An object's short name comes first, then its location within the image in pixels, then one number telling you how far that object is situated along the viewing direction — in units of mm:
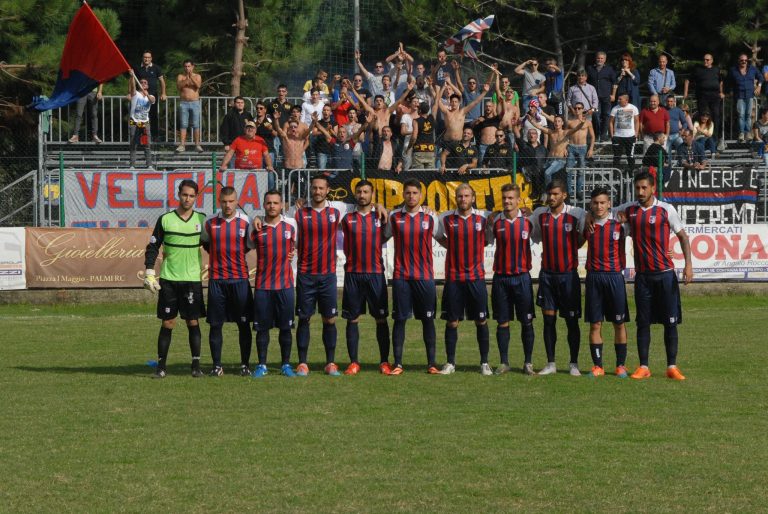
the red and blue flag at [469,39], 25422
